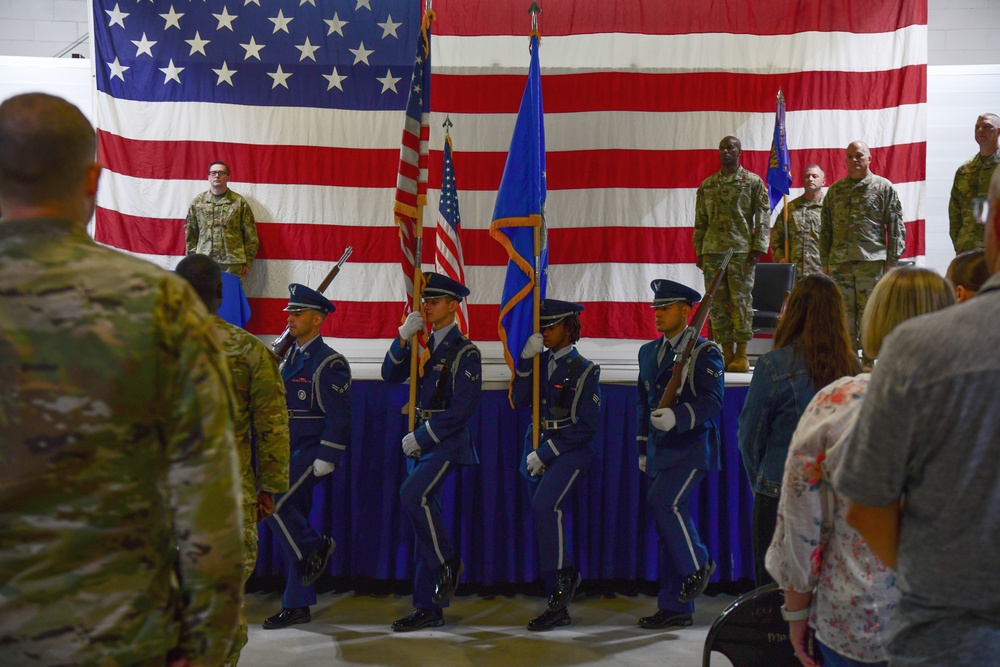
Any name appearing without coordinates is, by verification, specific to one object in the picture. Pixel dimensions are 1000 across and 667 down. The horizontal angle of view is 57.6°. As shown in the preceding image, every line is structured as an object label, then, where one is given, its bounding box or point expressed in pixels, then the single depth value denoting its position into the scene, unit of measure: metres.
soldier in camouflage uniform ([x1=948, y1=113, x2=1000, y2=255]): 6.23
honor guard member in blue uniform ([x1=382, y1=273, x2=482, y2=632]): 4.46
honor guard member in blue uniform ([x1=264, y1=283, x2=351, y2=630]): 4.45
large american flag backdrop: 7.68
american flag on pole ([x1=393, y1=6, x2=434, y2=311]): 4.94
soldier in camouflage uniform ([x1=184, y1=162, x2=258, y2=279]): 7.49
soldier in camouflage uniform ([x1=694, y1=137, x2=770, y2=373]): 6.71
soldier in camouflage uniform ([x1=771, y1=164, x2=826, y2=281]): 7.42
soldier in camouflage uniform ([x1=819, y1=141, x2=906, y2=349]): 6.70
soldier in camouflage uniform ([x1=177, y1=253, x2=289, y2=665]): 2.78
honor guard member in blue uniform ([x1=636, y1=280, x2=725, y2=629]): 4.38
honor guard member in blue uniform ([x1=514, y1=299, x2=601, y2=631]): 4.50
